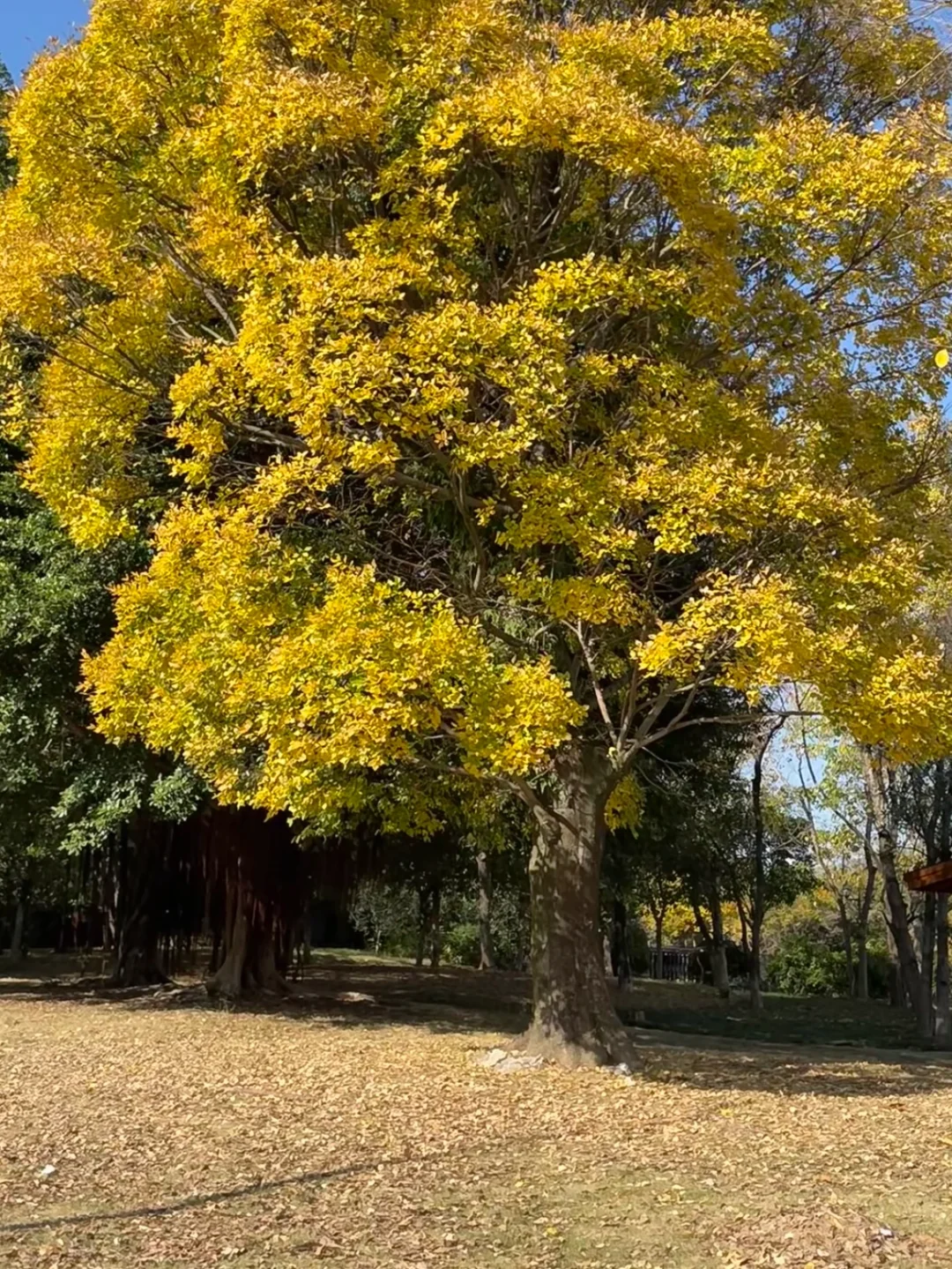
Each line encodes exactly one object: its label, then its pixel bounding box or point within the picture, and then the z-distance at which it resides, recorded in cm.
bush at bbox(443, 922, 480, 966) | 3294
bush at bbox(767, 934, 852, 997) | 3102
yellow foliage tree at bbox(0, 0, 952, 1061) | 826
